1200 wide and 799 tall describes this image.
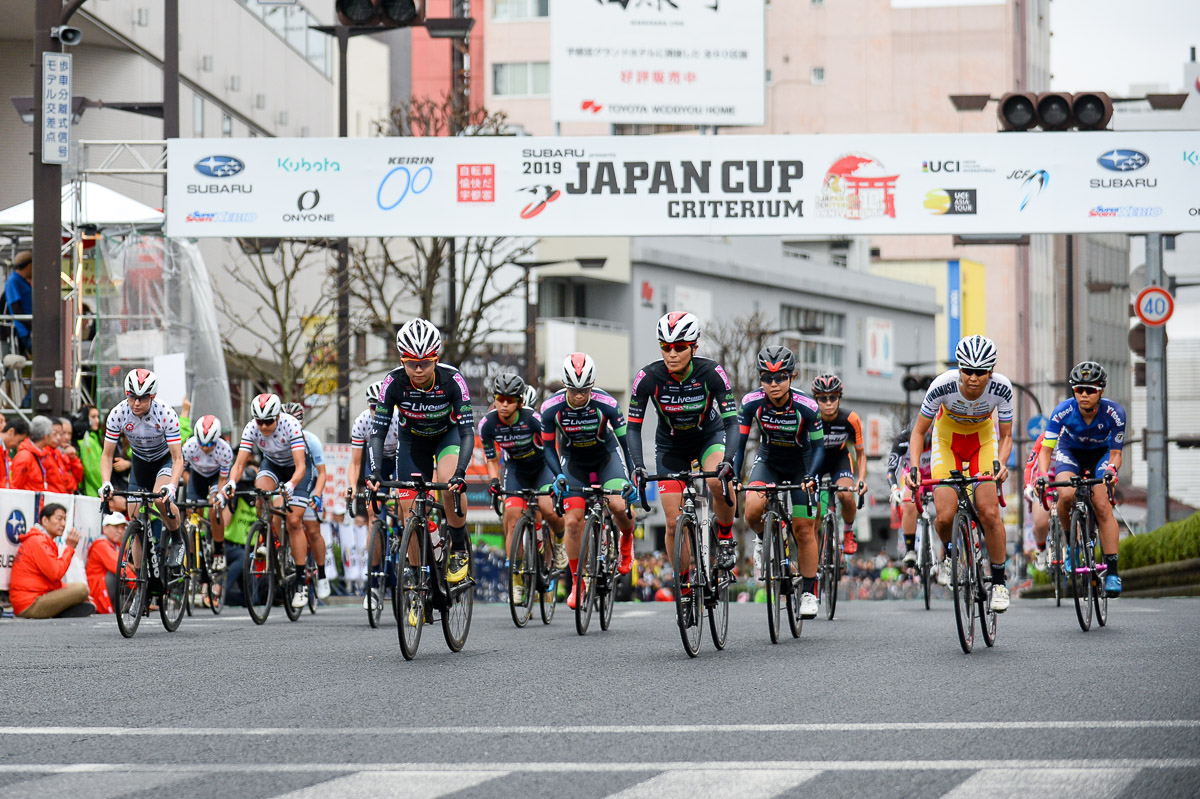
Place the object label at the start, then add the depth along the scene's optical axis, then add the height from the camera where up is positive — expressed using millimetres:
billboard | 37094 +7338
